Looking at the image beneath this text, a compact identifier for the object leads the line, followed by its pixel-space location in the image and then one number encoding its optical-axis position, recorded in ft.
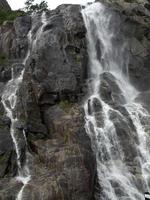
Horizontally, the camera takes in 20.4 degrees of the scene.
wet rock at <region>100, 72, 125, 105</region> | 130.40
